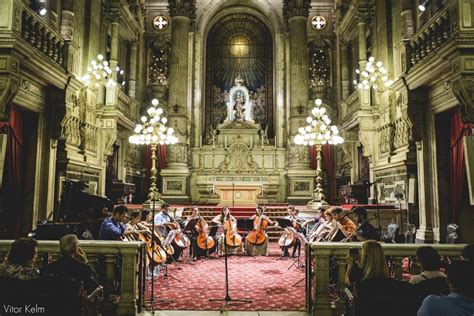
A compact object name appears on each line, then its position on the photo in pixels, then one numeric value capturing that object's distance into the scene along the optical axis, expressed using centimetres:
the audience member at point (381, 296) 289
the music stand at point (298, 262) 709
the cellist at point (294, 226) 901
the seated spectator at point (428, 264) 336
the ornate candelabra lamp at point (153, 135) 1259
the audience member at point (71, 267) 373
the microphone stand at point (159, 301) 532
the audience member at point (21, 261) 322
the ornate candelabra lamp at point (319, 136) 1323
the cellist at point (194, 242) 911
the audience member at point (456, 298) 218
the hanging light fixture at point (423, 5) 1070
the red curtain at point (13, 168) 870
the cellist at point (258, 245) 936
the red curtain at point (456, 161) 879
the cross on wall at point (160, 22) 2061
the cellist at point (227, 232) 919
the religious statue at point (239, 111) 1923
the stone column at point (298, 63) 1861
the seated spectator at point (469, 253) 329
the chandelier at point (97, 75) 1210
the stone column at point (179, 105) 1777
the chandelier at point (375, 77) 1223
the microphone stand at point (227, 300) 532
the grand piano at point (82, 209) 732
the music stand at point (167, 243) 721
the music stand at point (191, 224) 814
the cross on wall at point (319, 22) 2053
